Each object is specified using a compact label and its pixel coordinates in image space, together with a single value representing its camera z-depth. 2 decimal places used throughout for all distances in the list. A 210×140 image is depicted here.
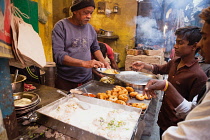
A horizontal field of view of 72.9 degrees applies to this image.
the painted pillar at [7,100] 1.11
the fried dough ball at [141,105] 1.89
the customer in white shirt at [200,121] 0.78
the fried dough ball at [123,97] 2.14
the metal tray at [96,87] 2.26
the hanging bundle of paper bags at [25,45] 1.01
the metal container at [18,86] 1.78
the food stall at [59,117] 1.28
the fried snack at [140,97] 2.17
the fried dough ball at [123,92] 2.31
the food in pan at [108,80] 3.04
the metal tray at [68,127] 1.22
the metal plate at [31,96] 1.66
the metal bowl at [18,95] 1.69
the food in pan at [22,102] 1.56
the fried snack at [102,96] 2.11
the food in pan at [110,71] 2.58
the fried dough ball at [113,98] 2.09
